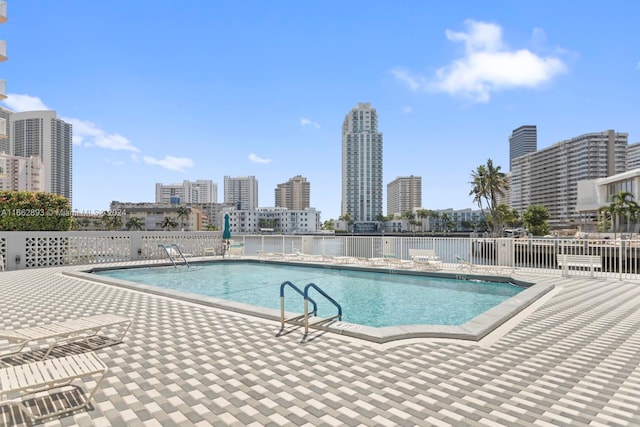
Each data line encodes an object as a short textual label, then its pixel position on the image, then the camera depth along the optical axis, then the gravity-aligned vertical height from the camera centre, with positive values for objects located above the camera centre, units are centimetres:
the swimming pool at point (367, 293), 561 -210
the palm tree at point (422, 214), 11894 +227
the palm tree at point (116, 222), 8612 -20
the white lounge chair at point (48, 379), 273 -132
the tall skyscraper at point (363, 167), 12925 +2009
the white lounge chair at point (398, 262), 1363 -164
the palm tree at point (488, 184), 4750 +507
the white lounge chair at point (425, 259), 1288 -150
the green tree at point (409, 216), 12275 +165
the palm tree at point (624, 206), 3578 +142
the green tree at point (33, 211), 1454 +47
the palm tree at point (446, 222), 11634 -53
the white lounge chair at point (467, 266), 1205 -161
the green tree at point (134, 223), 9012 -36
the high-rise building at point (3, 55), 2569 +1282
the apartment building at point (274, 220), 11844 +37
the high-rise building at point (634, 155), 12808 +2507
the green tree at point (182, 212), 9532 +265
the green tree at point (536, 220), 5162 +2
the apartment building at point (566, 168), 10356 +1663
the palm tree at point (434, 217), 12469 +138
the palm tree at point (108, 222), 7900 -7
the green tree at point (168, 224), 9341 -67
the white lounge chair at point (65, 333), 398 -138
